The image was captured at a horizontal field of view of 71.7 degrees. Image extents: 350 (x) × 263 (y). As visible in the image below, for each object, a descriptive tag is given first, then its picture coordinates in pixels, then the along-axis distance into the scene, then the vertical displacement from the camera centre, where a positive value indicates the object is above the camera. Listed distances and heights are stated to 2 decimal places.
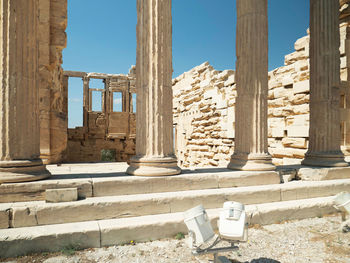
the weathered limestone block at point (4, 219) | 3.50 -1.20
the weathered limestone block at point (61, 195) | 3.94 -0.97
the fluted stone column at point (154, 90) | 4.99 +0.97
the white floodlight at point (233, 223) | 2.73 -1.00
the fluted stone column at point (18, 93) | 4.05 +0.75
